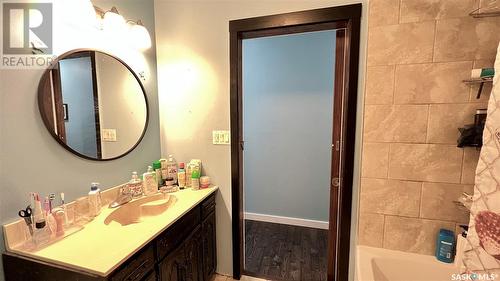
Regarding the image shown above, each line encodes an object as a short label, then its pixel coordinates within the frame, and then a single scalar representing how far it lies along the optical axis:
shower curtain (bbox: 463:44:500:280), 0.73
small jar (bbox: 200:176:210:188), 1.77
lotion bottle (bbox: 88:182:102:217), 1.27
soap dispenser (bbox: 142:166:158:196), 1.60
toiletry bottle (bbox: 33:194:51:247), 0.99
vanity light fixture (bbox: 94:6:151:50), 1.37
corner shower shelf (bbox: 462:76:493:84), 0.99
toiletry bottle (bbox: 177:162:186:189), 1.76
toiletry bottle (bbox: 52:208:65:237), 1.07
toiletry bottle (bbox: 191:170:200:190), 1.73
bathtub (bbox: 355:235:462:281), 1.16
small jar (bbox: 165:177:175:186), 1.74
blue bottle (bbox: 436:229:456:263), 1.16
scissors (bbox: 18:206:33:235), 0.99
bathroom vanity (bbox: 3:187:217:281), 0.90
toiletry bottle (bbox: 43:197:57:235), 1.04
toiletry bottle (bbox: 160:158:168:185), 1.78
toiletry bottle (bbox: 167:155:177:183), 1.78
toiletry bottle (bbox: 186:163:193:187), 1.77
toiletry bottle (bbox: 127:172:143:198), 1.53
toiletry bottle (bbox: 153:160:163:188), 1.75
